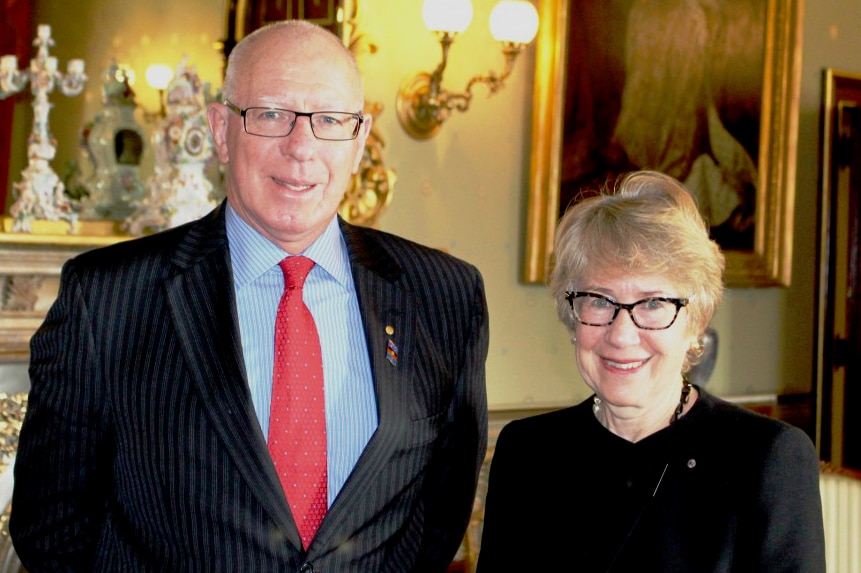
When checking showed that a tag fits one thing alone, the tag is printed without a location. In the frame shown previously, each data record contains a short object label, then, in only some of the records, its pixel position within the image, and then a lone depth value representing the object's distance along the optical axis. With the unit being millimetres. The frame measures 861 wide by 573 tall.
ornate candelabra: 3695
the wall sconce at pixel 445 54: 4535
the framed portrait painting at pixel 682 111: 5199
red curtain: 3732
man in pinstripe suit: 1955
